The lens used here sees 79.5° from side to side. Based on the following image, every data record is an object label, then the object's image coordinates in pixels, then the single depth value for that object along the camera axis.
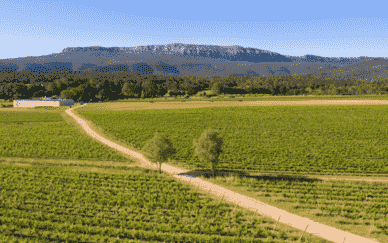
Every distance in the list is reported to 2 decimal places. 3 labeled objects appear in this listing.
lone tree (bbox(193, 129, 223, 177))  31.70
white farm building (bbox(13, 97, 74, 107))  125.56
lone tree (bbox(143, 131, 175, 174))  32.47
